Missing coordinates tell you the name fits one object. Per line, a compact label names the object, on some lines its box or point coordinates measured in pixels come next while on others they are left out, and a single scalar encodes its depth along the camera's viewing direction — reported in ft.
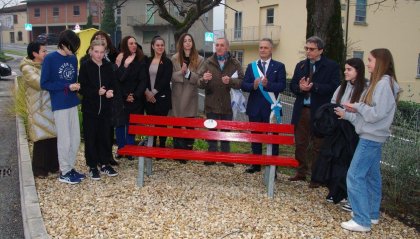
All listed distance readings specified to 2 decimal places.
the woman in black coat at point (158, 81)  20.39
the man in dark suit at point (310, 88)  17.11
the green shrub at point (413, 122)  19.05
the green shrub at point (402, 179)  16.08
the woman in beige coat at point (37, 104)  17.39
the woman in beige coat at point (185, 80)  20.38
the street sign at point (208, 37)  60.86
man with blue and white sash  18.44
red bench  16.21
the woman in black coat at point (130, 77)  20.06
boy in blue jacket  16.57
